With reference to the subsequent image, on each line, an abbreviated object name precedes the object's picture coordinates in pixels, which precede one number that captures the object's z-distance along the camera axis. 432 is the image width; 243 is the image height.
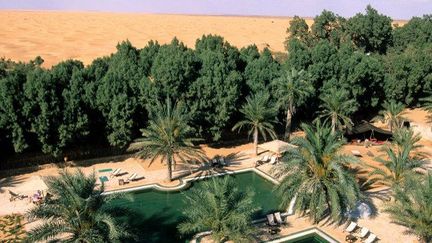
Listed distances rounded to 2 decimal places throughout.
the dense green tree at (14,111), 32.94
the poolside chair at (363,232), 26.34
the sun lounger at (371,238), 25.83
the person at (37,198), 30.27
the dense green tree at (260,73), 43.66
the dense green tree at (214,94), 40.59
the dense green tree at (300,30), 77.31
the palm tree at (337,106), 41.66
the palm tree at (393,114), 46.56
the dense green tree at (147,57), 41.76
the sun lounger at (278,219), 28.09
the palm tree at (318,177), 25.41
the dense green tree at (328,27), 76.25
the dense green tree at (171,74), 39.00
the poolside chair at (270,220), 27.72
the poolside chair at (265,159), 39.22
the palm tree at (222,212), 22.59
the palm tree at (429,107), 47.73
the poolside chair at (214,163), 38.18
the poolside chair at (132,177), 34.71
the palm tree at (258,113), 38.94
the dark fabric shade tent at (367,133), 45.31
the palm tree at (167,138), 32.25
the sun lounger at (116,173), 35.56
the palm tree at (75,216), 20.12
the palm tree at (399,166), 28.75
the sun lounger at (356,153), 41.17
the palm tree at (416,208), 22.52
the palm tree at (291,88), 40.81
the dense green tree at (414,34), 74.92
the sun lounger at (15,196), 31.08
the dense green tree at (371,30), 76.50
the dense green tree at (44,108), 33.69
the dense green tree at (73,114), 35.00
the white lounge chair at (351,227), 27.06
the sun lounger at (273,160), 38.94
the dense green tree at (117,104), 36.75
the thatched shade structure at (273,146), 38.38
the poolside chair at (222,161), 38.52
